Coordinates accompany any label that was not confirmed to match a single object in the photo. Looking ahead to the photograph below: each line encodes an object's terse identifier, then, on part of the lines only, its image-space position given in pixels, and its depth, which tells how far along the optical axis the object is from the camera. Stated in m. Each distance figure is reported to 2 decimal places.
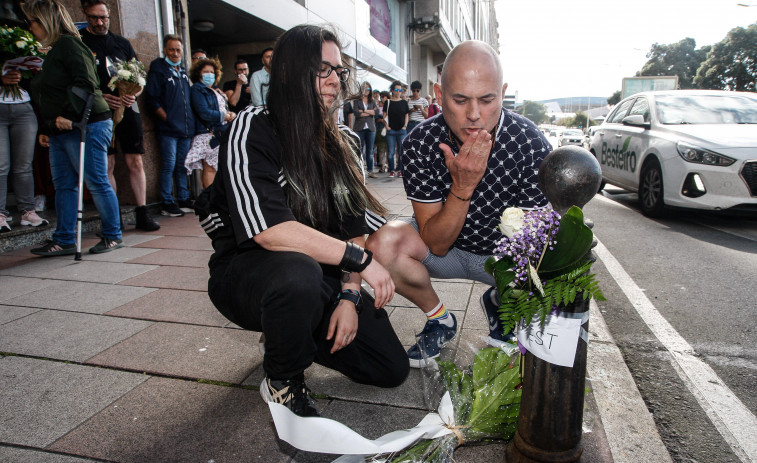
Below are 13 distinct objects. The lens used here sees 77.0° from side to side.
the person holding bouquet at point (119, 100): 4.84
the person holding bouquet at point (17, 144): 4.57
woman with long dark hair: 1.79
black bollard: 1.49
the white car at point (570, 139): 33.25
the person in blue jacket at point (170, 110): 6.05
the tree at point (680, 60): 66.88
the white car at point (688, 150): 5.34
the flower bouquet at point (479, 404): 1.60
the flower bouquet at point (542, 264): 1.40
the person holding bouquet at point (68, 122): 4.06
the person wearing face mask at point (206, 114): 6.37
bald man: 2.19
